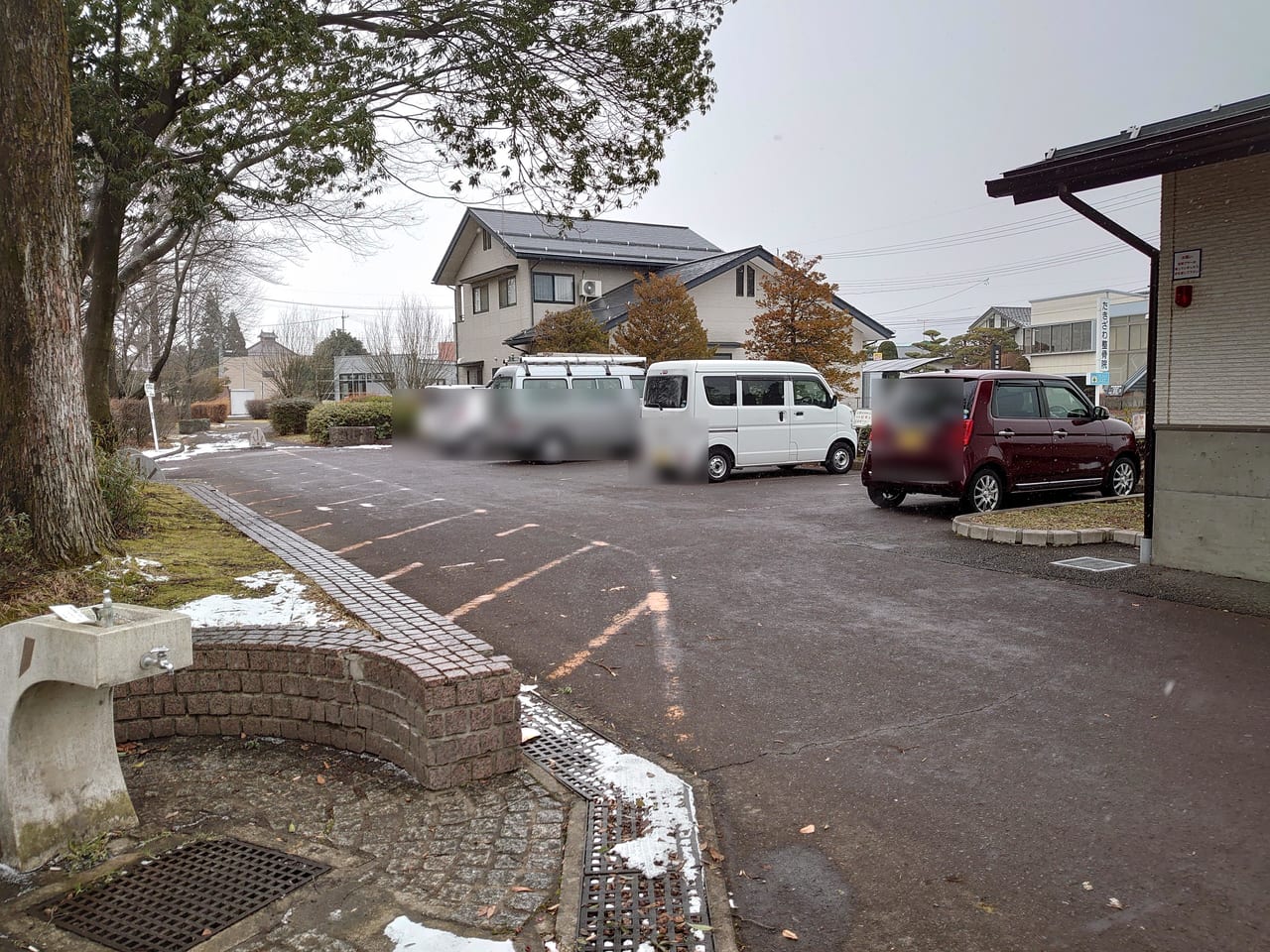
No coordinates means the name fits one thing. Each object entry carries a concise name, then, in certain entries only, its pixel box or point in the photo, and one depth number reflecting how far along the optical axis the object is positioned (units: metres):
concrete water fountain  3.13
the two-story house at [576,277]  31.19
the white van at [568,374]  21.20
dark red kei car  11.04
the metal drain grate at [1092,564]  8.17
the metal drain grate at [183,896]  2.85
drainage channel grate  2.86
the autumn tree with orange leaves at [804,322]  22.97
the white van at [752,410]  16.05
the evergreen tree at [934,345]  47.94
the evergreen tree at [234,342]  90.31
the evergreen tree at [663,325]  26.47
